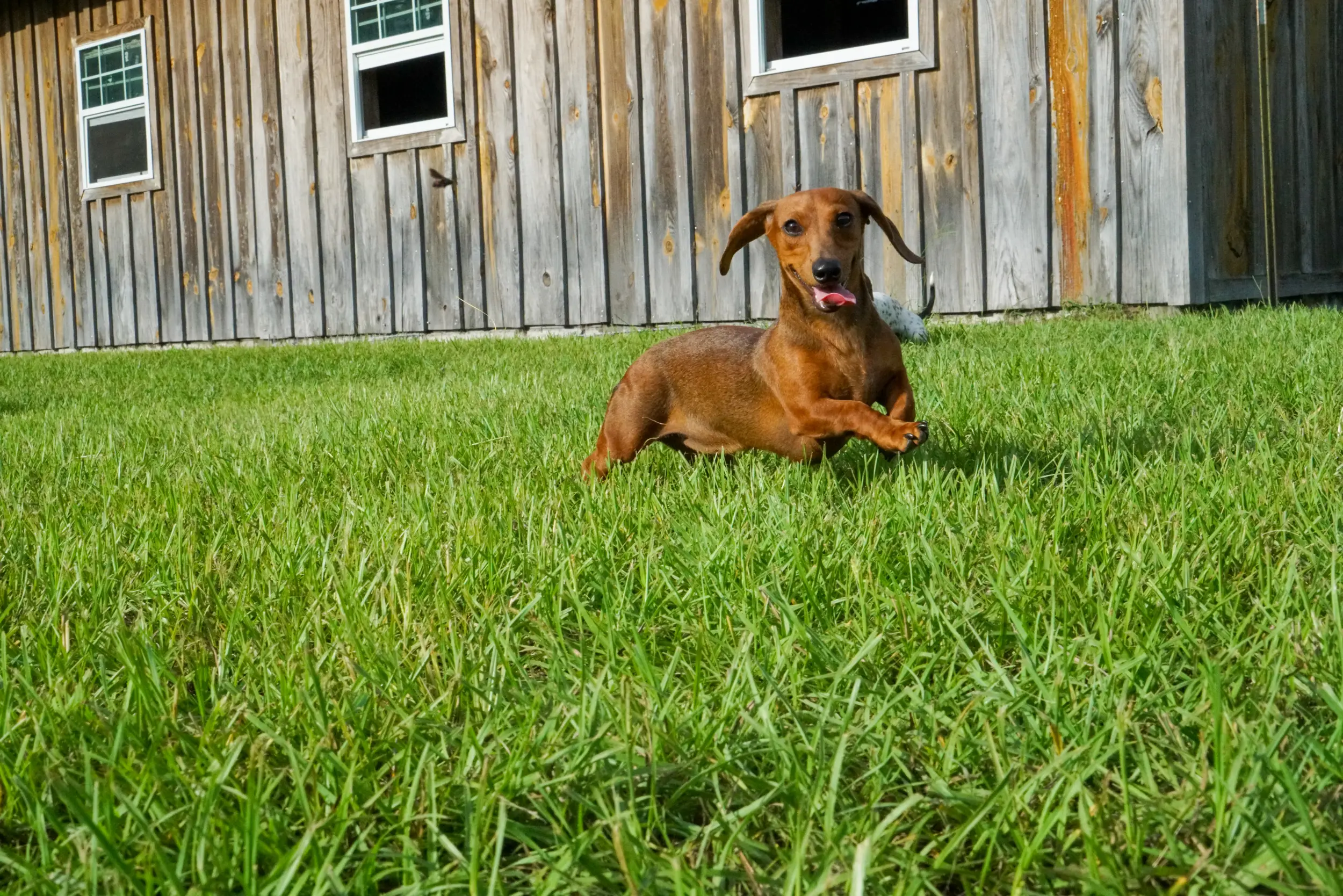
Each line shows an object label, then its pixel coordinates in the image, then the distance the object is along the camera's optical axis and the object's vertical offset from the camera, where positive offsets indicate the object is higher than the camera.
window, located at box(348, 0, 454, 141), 9.62 +2.54
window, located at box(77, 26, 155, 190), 11.53 +2.55
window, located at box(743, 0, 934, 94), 7.53 +1.99
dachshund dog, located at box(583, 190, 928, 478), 2.88 -0.01
